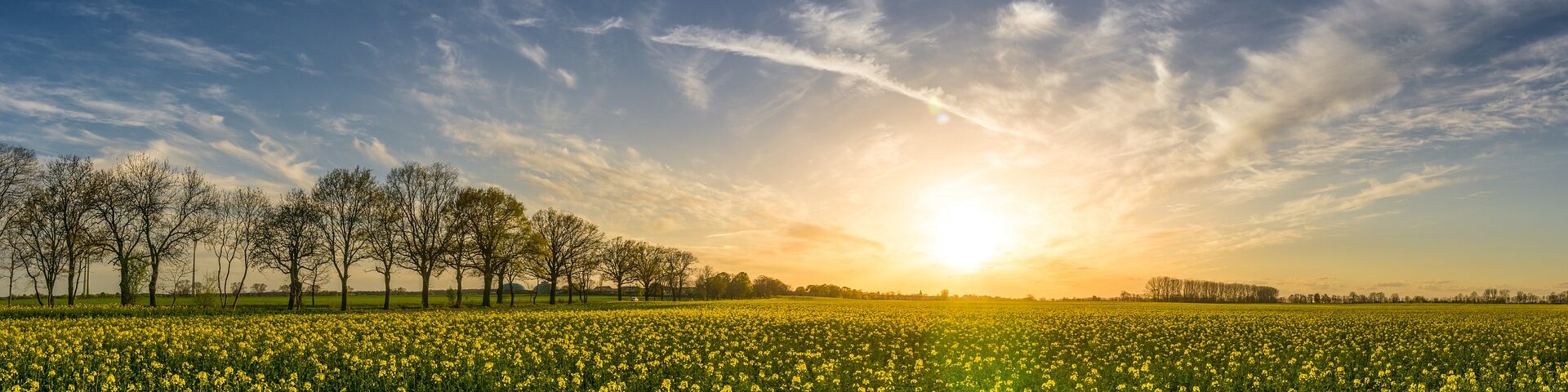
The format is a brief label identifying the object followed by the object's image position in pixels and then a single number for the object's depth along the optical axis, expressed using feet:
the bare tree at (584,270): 265.34
